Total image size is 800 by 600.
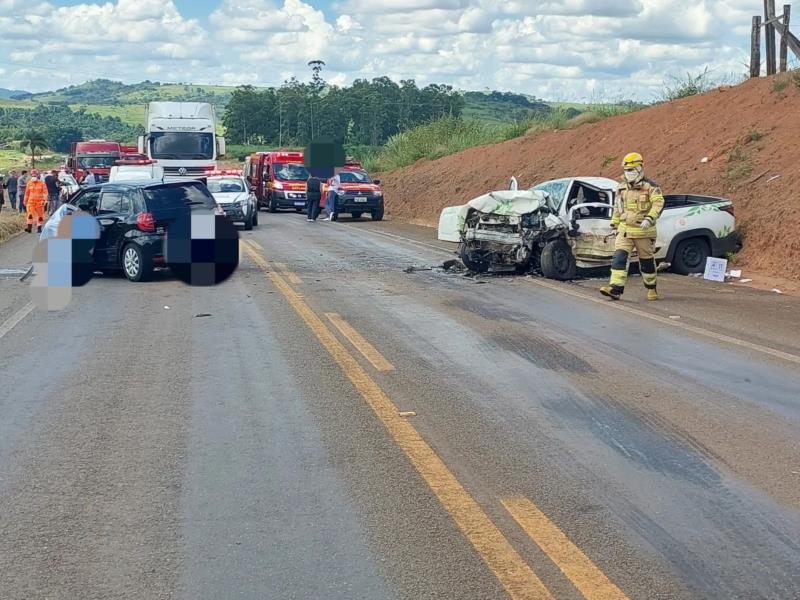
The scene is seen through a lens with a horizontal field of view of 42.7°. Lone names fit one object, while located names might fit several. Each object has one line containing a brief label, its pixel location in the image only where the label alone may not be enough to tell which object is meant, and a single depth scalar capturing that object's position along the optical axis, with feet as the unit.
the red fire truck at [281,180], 127.54
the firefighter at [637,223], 44.75
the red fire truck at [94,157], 135.54
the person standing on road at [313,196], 111.04
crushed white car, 52.49
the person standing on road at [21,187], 127.34
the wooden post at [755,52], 86.28
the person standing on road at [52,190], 113.29
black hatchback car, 51.47
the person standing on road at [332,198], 111.34
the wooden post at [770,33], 80.59
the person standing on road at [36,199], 92.83
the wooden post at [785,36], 79.56
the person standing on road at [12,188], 129.58
